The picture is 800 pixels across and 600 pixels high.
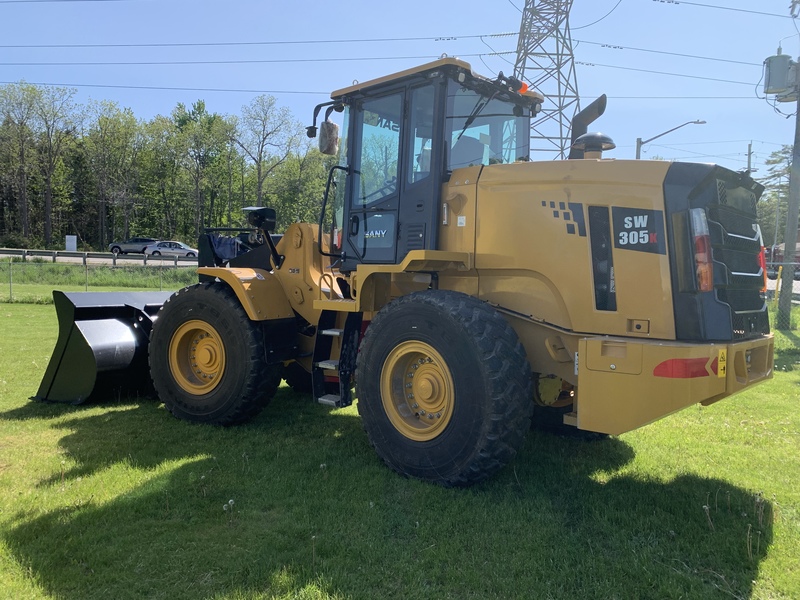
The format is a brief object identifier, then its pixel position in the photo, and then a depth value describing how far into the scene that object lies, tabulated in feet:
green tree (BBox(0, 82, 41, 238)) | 150.30
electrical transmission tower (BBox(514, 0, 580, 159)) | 76.95
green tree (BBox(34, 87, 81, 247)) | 155.22
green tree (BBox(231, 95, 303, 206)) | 153.28
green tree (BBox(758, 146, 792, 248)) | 178.92
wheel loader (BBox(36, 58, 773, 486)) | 12.13
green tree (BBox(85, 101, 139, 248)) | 170.19
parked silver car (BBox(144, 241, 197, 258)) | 148.36
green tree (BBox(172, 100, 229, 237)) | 171.53
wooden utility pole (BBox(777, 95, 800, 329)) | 43.62
